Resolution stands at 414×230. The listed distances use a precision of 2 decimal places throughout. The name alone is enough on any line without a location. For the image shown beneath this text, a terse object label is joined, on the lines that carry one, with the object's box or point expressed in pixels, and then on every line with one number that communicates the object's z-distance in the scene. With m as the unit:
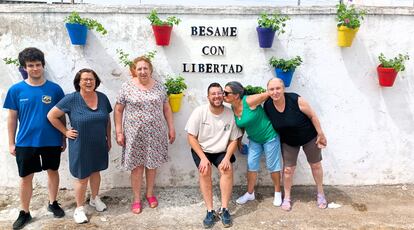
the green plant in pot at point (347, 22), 4.07
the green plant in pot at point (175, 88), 4.19
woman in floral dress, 3.88
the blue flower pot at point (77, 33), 4.04
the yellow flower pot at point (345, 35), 4.09
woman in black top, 3.87
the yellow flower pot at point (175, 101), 4.20
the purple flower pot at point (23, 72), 4.07
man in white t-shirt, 3.88
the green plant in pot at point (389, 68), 4.14
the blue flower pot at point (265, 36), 4.06
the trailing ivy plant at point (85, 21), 4.06
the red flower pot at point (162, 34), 4.05
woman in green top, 3.89
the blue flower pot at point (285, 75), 4.14
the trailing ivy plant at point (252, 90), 4.17
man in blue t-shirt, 3.64
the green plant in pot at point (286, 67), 4.12
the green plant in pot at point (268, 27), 4.05
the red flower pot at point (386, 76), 4.15
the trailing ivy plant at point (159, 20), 4.06
